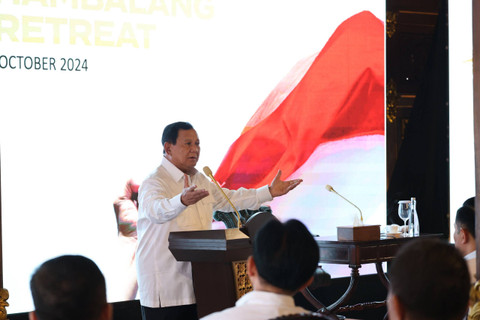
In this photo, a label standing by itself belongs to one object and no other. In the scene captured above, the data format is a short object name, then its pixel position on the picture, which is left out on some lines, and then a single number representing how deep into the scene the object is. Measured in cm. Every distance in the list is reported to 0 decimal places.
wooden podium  627
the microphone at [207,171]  662
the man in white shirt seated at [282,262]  326
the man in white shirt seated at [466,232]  669
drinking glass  954
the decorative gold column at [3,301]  469
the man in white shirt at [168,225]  690
